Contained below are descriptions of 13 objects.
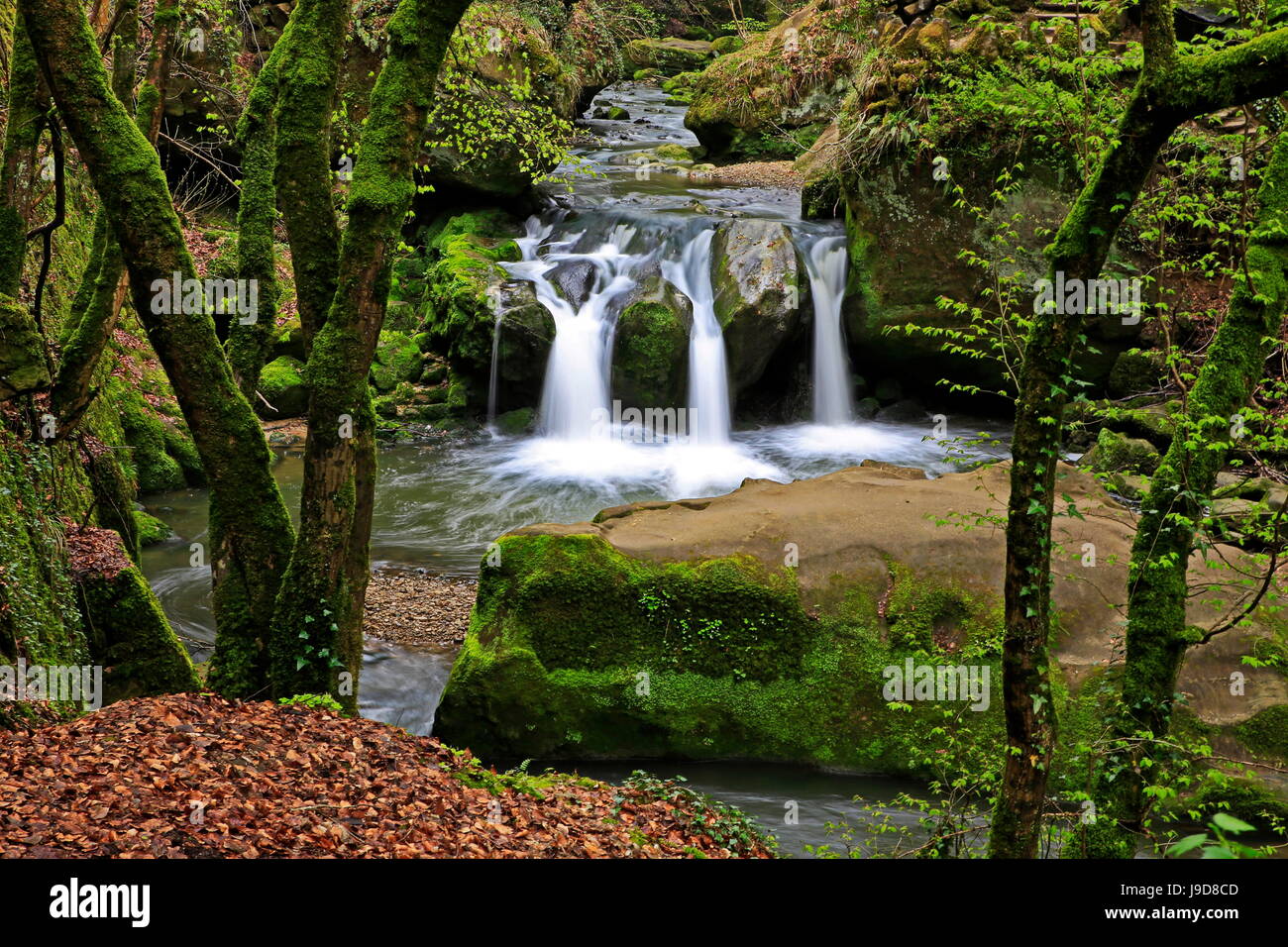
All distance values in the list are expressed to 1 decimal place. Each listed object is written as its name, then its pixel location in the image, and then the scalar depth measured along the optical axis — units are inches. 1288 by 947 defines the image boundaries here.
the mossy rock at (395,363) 690.8
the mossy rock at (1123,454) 527.8
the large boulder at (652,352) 653.9
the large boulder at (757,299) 651.5
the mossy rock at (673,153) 1008.2
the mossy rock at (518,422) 668.1
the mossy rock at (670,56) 1391.6
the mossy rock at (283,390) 666.5
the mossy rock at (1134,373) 613.6
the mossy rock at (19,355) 266.7
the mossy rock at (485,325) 659.4
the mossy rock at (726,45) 1307.8
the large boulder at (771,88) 888.3
